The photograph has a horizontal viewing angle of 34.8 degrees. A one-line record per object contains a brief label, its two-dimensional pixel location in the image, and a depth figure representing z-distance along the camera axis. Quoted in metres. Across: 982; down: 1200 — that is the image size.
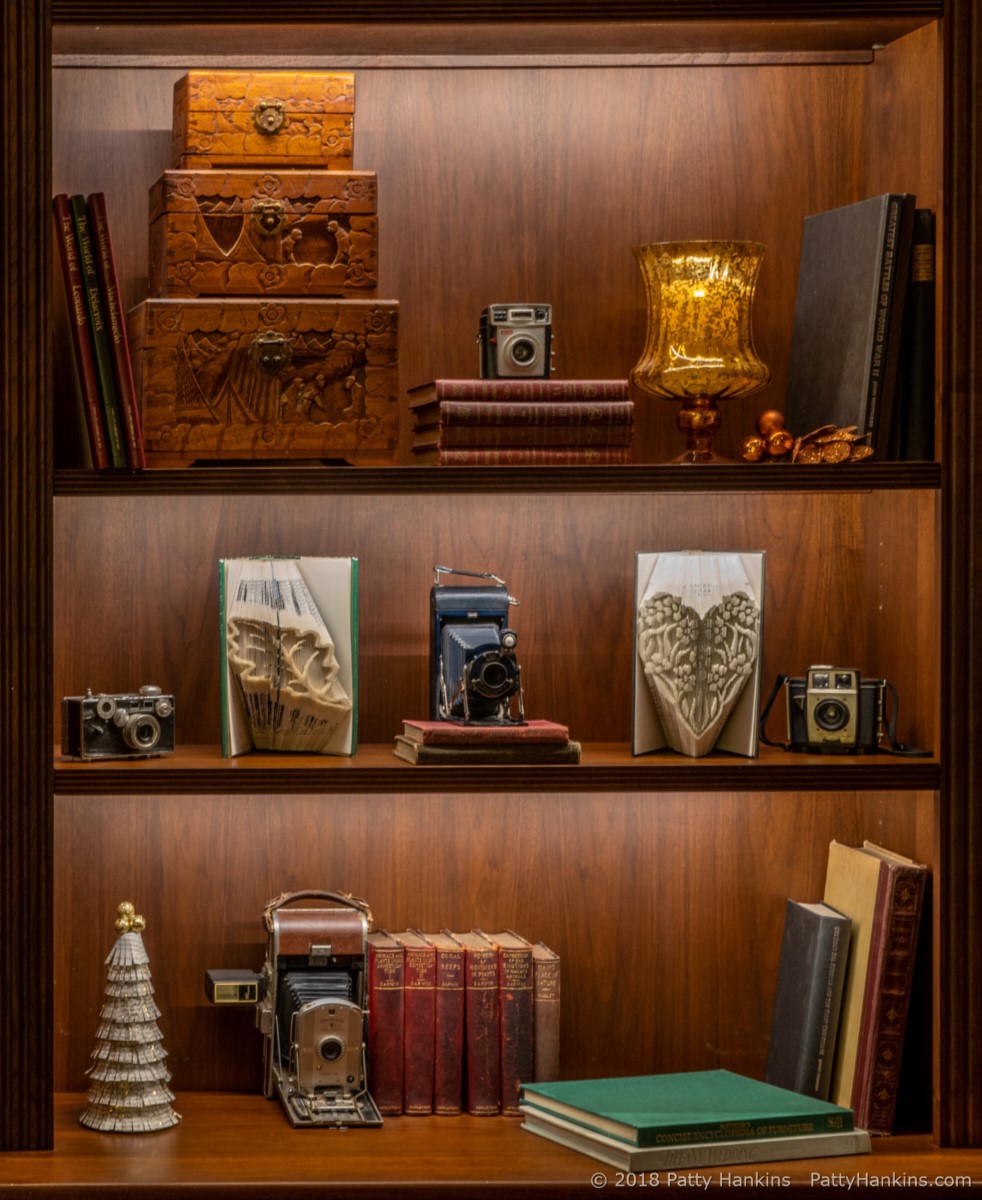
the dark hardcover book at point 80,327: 2.05
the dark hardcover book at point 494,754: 2.10
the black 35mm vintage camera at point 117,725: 2.11
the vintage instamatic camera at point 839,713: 2.21
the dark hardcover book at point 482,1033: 2.21
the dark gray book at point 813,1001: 2.20
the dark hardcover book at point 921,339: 2.11
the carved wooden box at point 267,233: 2.17
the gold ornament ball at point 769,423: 2.26
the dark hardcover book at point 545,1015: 2.25
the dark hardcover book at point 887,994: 2.12
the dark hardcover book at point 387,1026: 2.21
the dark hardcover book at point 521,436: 2.14
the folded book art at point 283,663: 2.18
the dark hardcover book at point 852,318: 2.12
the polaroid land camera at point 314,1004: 2.15
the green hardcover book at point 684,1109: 1.99
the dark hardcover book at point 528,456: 2.14
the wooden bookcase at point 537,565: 2.37
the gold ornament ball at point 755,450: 2.21
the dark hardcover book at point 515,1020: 2.22
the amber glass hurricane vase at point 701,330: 2.24
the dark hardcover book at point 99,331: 2.05
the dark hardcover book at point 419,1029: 2.22
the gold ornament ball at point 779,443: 2.21
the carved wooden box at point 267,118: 2.19
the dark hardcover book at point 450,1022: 2.22
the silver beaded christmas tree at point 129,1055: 2.11
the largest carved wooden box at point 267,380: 2.14
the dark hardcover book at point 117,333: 2.05
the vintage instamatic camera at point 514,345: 2.20
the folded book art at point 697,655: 2.20
